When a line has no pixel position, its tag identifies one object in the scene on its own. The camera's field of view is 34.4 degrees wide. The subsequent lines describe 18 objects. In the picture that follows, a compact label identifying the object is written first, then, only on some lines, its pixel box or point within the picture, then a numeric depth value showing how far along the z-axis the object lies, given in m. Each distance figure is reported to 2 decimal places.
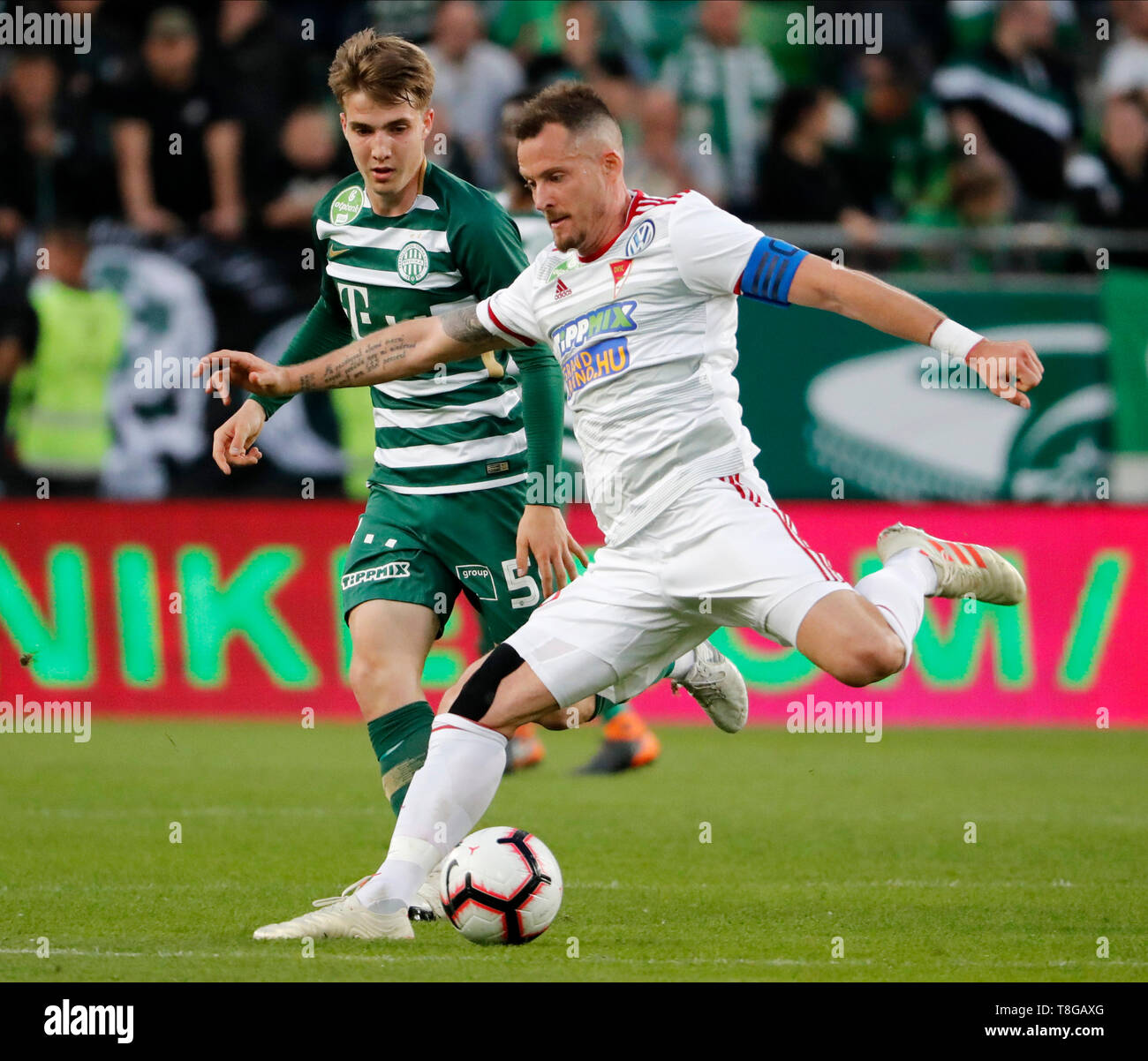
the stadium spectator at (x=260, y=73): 14.22
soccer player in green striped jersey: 5.94
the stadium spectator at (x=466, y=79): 14.47
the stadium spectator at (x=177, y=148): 14.05
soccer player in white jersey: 5.33
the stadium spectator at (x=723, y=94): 14.77
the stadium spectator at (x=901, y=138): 14.91
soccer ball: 5.30
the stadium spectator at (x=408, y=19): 14.91
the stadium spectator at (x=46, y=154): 14.08
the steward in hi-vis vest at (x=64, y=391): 12.55
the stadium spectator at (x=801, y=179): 14.23
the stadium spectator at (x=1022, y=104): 14.85
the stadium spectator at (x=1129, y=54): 15.33
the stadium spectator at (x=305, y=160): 13.95
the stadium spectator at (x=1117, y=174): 14.27
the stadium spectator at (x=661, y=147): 14.42
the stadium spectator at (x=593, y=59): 14.05
